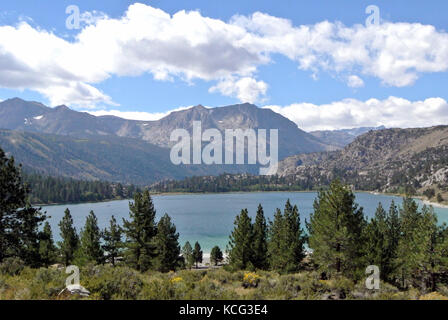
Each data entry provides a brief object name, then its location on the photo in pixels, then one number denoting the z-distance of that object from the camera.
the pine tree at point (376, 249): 39.08
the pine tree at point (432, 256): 38.44
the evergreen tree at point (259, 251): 49.56
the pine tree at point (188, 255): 82.00
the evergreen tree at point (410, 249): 40.41
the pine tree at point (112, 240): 52.28
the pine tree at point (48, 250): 51.25
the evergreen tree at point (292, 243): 47.97
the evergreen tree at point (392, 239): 41.19
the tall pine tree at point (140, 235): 44.25
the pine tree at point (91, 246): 50.04
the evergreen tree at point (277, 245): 49.72
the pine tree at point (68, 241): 57.03
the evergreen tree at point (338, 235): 34.47
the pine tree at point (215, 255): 85.56
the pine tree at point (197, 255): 85.47
